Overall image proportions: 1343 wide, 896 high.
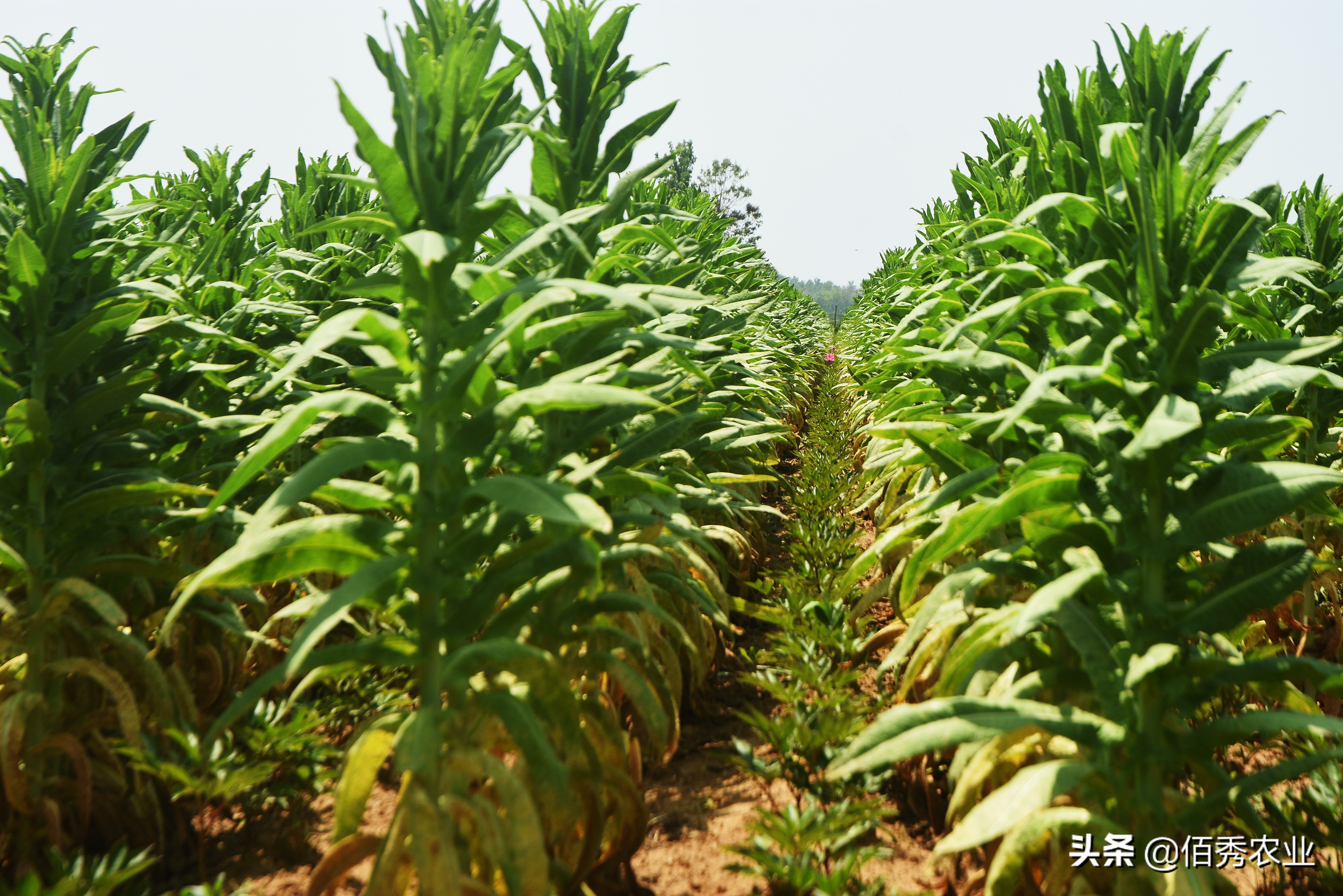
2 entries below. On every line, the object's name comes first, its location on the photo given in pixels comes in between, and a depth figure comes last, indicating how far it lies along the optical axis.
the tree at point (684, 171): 52.41
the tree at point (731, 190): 57.66
